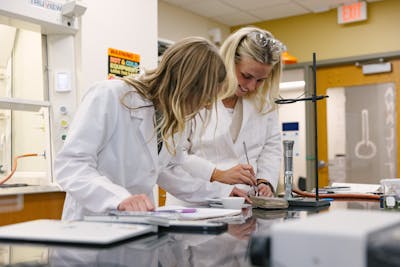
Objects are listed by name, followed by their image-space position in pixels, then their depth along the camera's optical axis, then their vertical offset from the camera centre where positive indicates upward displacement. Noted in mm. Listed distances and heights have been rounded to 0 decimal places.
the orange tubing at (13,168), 2931 -195
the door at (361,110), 4906 +216
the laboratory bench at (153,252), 702 -186
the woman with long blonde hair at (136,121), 1279 +43
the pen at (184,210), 1237 -195
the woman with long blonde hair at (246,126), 1754 +34
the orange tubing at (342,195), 1935 -258
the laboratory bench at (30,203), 2664 -368
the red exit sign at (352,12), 4922 +1206
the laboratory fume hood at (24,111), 3229 +190
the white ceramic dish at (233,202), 1435 -197
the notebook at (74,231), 824 -172
